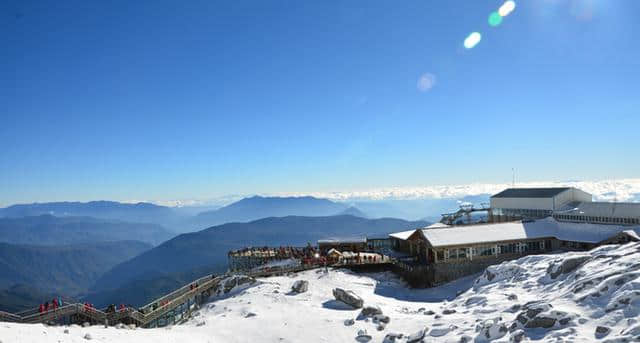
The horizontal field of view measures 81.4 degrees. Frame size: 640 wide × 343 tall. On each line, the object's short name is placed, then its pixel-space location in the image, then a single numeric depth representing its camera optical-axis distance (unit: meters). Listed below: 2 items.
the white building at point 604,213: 42.46
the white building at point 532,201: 56.66
